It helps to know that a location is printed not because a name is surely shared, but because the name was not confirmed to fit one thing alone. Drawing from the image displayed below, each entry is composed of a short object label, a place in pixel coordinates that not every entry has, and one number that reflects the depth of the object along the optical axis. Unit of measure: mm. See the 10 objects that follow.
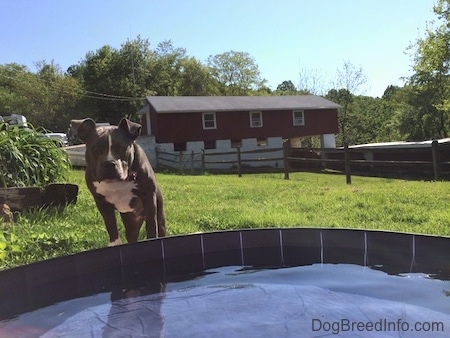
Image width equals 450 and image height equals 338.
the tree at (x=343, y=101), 47062
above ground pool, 2510
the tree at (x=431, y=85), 27453
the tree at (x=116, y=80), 42312
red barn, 29812
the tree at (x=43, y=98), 49688
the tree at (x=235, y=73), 55688
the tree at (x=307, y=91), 48938
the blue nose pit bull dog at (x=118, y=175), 3174
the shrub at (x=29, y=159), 6520
